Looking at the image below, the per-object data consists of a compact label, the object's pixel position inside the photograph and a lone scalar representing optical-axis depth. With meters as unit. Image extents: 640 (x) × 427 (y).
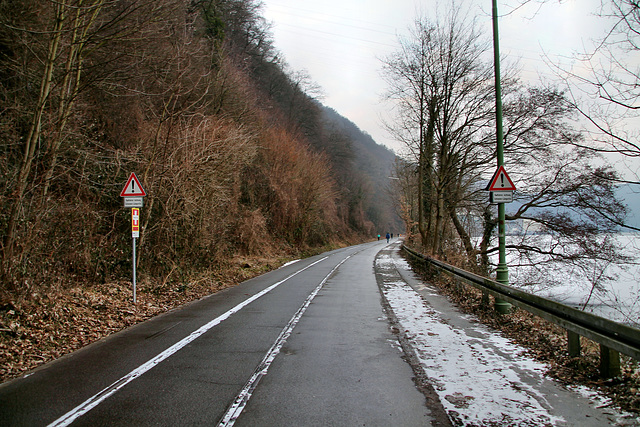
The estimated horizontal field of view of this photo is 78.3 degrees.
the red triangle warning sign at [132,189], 10.05
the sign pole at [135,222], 10.06
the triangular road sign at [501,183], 9.23
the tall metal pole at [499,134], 9.31
